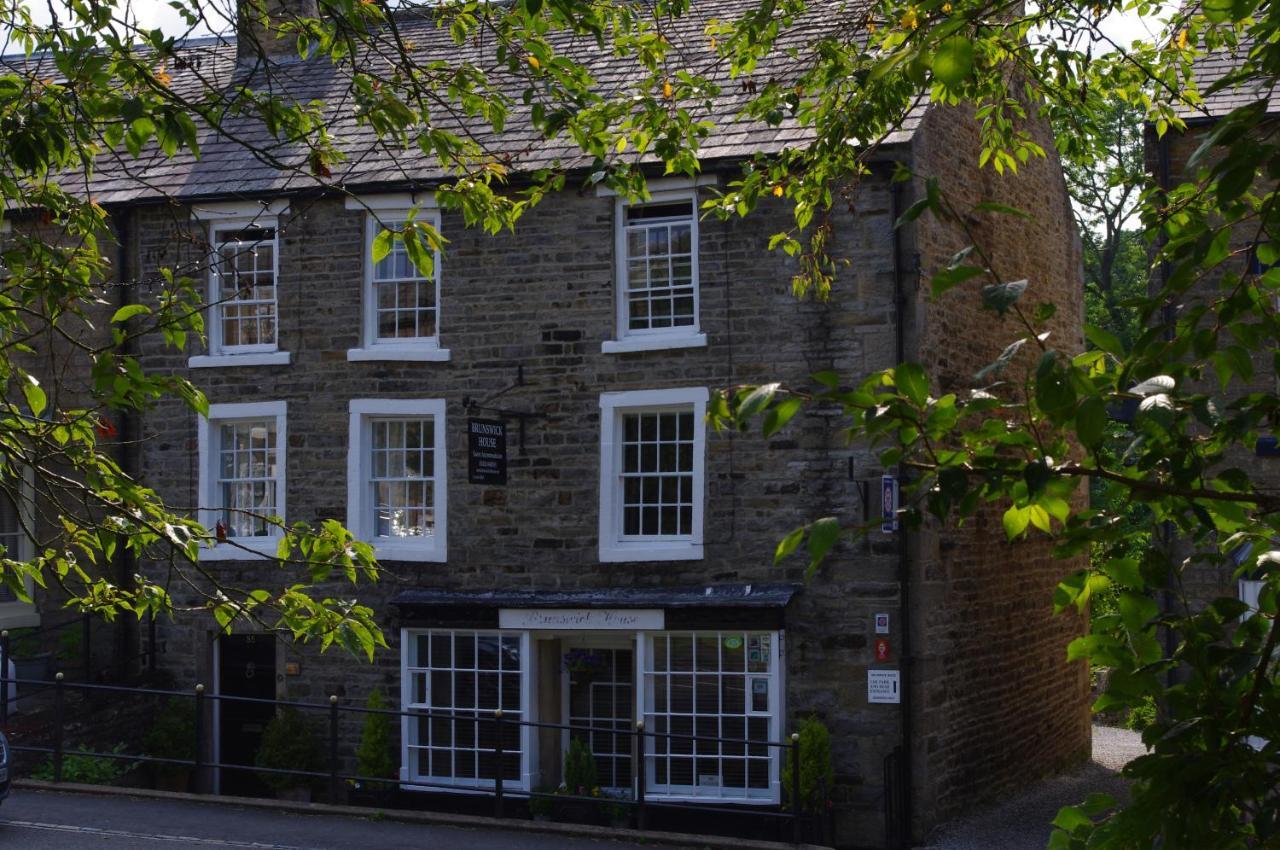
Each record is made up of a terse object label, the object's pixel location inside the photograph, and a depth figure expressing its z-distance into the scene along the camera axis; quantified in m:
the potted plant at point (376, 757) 18.62
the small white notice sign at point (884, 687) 17.02
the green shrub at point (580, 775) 17.78
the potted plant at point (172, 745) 18.91
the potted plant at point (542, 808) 17.84
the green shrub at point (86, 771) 18.05
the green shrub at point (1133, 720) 22.76
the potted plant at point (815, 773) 16.81
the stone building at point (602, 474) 17.44
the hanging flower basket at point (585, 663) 18.64
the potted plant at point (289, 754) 18.67
